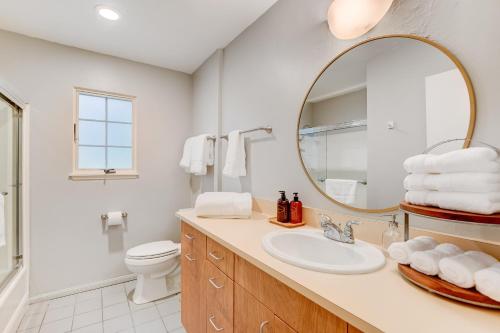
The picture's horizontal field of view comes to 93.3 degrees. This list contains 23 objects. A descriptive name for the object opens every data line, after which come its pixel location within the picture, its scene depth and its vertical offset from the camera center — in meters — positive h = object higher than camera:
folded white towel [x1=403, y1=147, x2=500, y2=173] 0.62 +0.01
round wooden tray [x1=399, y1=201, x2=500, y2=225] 0.59 -0.13
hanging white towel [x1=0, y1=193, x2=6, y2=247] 1.42 -0.36
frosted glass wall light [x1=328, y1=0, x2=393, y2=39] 1.06 +0.71
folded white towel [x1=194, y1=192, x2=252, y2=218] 1.58 -0.27
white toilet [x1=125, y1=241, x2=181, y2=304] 2.05 -0.90
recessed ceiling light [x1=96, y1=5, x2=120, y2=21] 1.71 +1.15
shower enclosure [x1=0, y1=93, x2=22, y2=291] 1.80 -0.13
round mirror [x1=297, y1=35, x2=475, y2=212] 0.88 +0.23
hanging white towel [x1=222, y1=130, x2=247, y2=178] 1.86 +0.07
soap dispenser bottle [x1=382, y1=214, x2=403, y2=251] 0.94 -0.27
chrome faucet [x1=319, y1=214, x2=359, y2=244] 1.05 -0.30
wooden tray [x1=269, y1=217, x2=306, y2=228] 1.36 -0.34
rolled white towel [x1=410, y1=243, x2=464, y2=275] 0.67 -0.27
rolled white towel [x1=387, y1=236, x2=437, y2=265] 0.75 -0.26
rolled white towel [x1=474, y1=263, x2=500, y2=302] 0.55 -0.28
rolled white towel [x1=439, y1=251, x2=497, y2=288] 0.60 -0.27
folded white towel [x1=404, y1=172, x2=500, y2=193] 0.62 -0.05
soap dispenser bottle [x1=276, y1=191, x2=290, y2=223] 1.43 -0.27
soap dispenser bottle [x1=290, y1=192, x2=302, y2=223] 1.40 -0.27
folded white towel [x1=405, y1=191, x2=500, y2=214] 0.61 -0.10
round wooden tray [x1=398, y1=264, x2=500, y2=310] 0.57 -0.32
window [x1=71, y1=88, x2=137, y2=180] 2.32 +0.32
